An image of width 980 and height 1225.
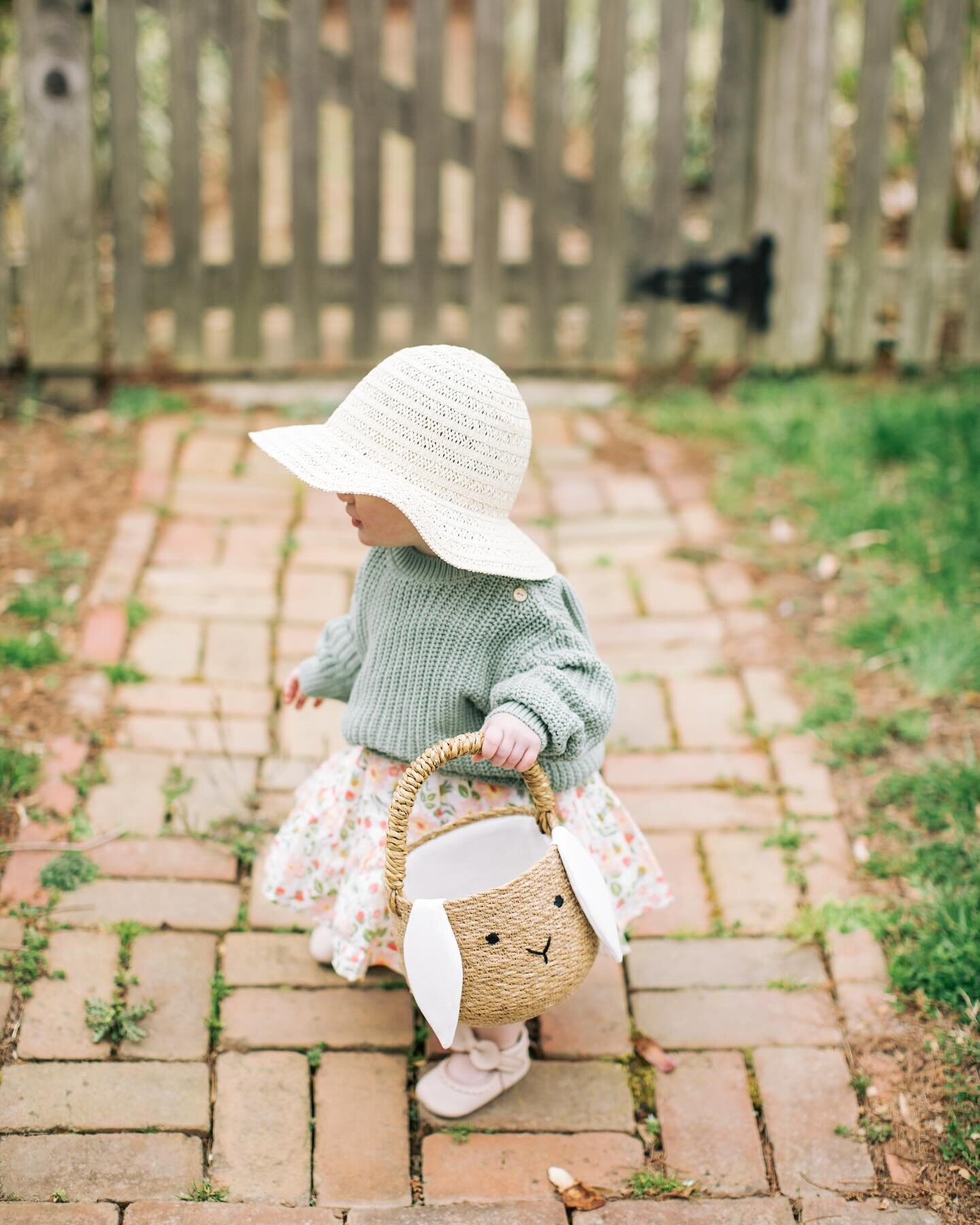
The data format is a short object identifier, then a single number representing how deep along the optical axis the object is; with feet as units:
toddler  6.98
